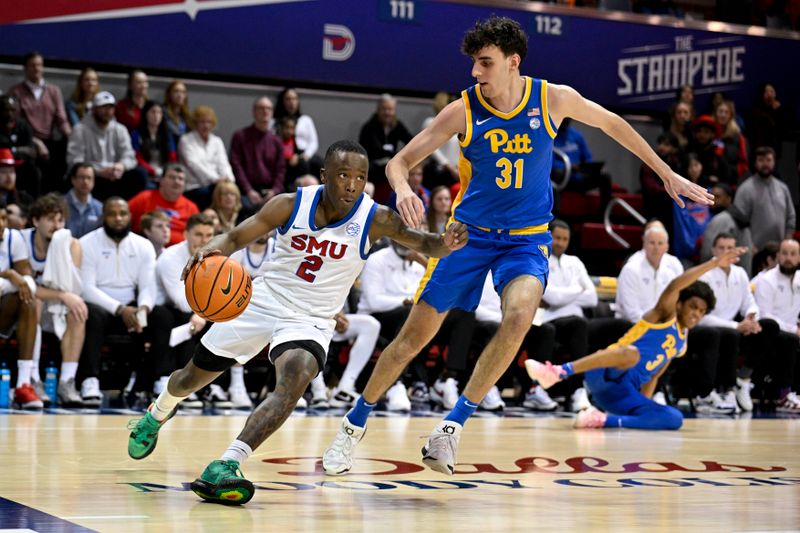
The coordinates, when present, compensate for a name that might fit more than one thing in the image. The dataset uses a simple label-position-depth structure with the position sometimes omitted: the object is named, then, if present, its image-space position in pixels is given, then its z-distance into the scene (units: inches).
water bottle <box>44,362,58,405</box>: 672.1
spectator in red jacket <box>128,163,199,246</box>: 765.9
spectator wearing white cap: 789.9
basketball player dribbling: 370.9
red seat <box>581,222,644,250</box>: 969.6
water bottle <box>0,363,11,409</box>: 647.0
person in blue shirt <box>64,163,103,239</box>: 738.5
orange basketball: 350.8
